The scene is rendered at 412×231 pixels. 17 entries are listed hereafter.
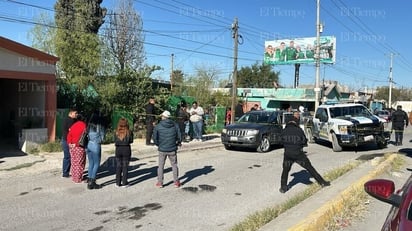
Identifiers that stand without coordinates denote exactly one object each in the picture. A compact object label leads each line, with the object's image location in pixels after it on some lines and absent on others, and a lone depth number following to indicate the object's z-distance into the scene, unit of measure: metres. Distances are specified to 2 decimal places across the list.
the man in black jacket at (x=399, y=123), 18.73
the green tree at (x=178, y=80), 33.25
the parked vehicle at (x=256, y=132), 15.25
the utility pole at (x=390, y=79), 64.43
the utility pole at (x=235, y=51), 25.03
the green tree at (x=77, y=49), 20.67
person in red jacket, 9.23
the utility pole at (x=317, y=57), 30.95
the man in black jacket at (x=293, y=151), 8.67
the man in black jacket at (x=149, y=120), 15.80
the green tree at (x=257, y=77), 79.00
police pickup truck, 15.70
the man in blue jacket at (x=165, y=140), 9.05
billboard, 48.10
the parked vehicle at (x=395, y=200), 3.14
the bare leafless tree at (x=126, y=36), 36.97
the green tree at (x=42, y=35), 31.88
